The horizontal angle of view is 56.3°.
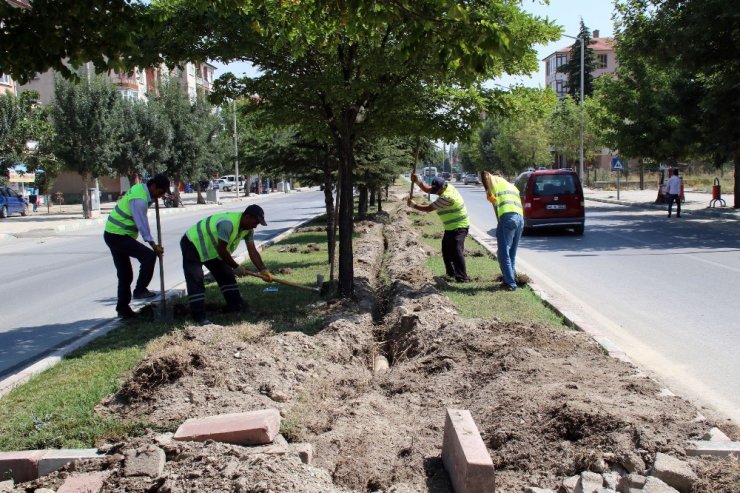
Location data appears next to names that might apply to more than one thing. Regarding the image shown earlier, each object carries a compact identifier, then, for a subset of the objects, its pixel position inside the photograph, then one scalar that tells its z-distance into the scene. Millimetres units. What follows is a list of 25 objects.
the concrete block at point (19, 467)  4215
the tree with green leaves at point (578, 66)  70562
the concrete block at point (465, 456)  3646
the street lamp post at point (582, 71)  41688
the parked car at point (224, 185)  74831
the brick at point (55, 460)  4238
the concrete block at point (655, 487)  3387
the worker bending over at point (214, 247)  7805
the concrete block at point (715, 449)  3904
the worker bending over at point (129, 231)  8539
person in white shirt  24188
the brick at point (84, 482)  3639
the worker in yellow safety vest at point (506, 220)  9719
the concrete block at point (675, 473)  3508
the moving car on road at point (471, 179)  78819
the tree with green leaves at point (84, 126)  30516
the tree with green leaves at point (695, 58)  18703
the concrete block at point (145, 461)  3760
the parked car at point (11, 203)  33219
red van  18531
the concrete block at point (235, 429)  4137
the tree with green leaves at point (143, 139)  35781
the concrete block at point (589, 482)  3518
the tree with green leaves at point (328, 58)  7520
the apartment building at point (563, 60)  91438
